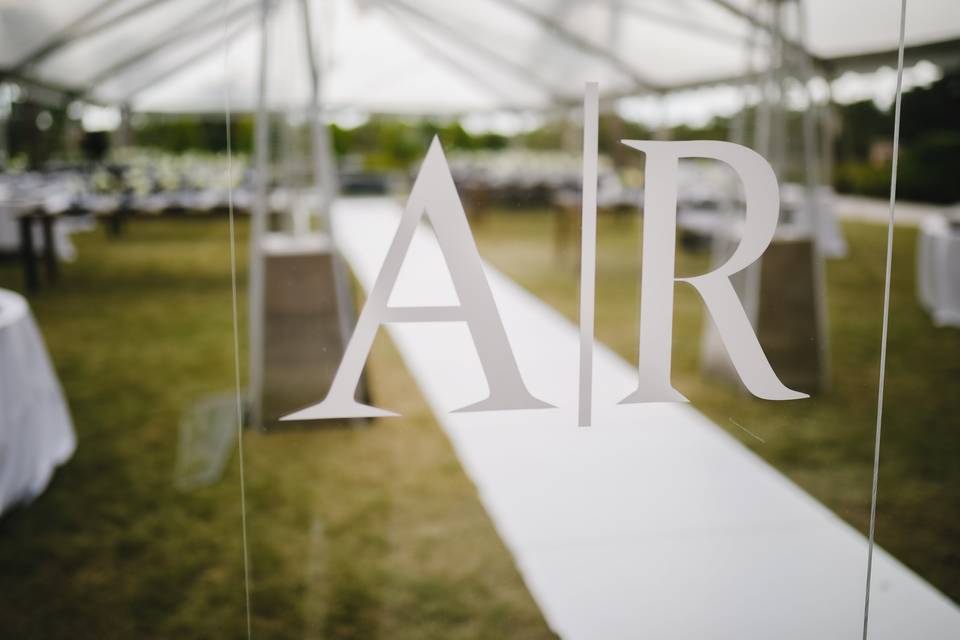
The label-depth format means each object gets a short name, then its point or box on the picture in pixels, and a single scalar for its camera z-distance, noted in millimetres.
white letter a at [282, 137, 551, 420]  1300
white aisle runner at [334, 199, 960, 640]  1521
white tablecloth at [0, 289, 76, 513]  2316
